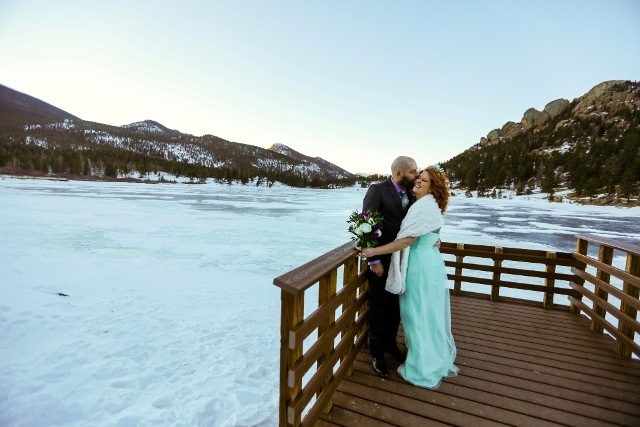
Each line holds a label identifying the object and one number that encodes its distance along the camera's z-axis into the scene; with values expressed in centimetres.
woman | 284
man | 291
